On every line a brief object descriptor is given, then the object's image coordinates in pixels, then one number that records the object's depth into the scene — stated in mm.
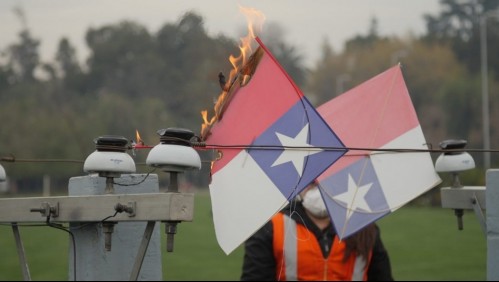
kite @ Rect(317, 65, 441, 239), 12016
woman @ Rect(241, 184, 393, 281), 12836
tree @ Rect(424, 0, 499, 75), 122750
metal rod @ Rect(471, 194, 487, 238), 11156
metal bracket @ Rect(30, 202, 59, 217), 9492
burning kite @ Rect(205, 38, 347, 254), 9836
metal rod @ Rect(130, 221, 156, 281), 8750
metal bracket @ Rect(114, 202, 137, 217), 8594
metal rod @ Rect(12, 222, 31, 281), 10541
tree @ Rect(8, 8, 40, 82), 113125
